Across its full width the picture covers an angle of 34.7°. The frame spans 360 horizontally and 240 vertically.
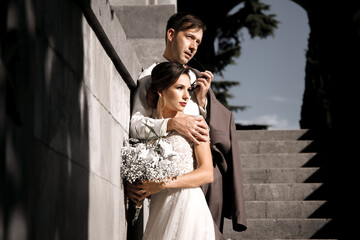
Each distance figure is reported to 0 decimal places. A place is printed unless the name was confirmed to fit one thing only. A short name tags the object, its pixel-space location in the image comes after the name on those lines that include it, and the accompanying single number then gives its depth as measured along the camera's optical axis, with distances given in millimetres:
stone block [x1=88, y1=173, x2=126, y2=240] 2635
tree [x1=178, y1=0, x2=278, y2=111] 15211
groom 3764
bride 3303
